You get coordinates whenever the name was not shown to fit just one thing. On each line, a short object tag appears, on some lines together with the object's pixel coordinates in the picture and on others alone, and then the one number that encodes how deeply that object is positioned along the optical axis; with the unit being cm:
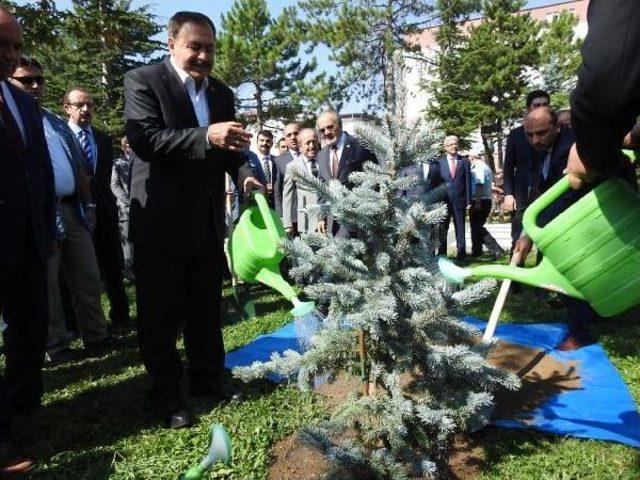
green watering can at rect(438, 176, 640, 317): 157
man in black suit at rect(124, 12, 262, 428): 238
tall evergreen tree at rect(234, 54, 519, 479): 170
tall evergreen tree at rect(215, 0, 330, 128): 2514
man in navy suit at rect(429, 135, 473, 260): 791
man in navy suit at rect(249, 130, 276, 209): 695
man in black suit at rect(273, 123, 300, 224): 662
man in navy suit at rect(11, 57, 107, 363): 353
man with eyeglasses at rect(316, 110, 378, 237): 413
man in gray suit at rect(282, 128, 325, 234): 559
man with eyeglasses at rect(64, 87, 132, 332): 427
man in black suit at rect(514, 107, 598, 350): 359
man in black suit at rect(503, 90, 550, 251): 467
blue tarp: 241
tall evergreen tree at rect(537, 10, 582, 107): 2103
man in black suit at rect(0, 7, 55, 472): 221
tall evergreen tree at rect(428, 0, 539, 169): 2353
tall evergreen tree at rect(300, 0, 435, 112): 2031
